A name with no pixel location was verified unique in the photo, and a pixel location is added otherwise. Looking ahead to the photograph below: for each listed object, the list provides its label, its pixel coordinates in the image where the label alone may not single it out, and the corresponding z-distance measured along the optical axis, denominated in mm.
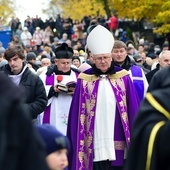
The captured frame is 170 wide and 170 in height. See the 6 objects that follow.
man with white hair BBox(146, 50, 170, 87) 13975
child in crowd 5501
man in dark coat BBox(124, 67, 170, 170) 4992
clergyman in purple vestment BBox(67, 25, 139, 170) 10091
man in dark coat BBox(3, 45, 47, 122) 11451
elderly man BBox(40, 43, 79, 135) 12273
